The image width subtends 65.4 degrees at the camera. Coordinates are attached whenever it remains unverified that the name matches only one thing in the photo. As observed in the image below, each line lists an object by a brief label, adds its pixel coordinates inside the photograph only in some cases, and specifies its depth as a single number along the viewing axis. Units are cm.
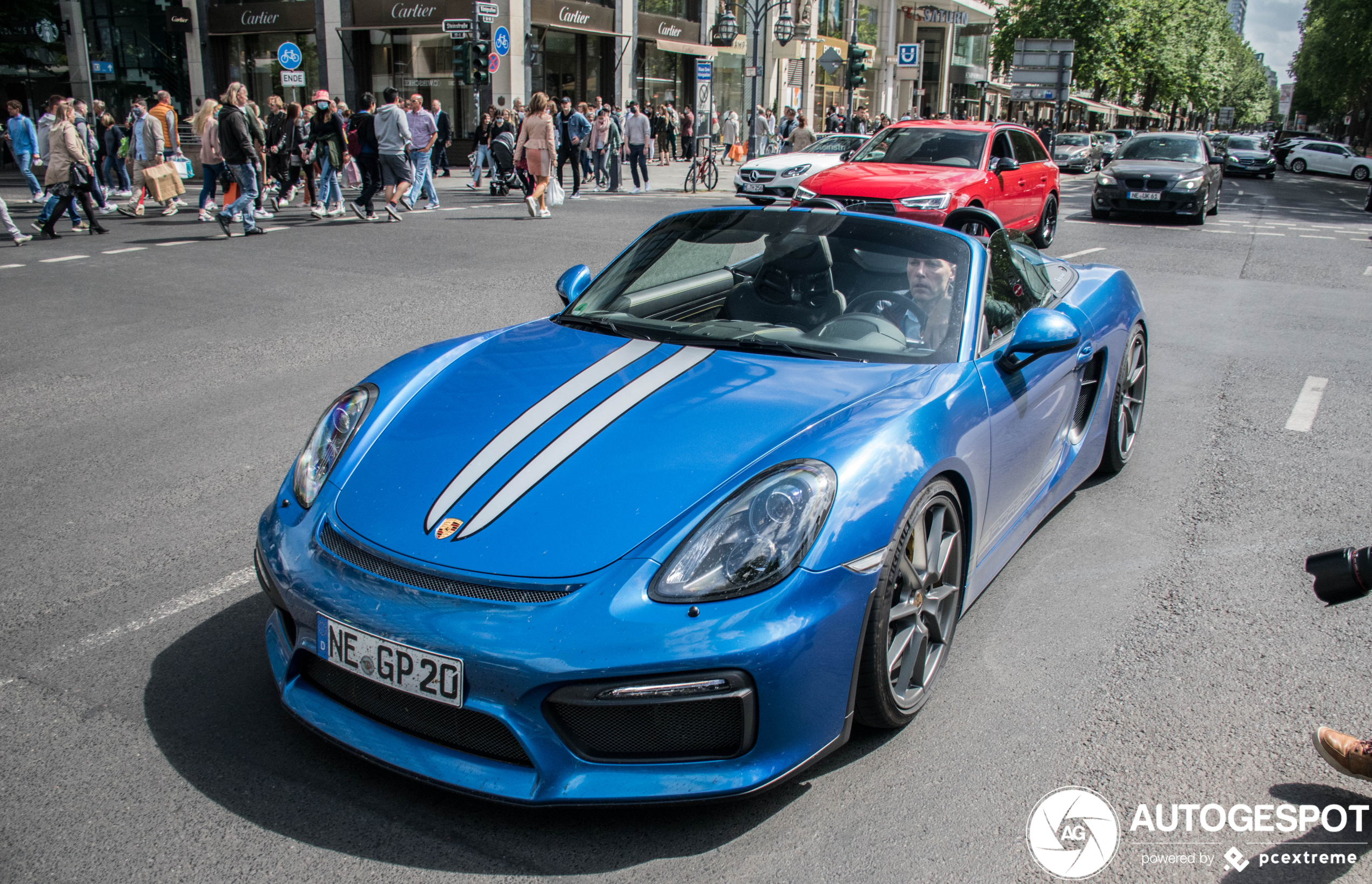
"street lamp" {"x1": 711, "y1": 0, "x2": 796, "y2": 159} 2702
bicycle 2292
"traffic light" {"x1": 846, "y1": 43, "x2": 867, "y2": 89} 2888
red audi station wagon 1200
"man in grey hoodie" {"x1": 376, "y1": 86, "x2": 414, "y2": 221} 1474
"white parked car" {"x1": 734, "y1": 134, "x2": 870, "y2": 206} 1942
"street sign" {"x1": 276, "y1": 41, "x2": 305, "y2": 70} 2305
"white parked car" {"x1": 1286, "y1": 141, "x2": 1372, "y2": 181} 4303
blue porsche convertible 232
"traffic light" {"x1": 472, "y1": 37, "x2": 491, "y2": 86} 2133
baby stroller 1936
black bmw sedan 1753
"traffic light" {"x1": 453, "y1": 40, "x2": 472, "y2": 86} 2158
